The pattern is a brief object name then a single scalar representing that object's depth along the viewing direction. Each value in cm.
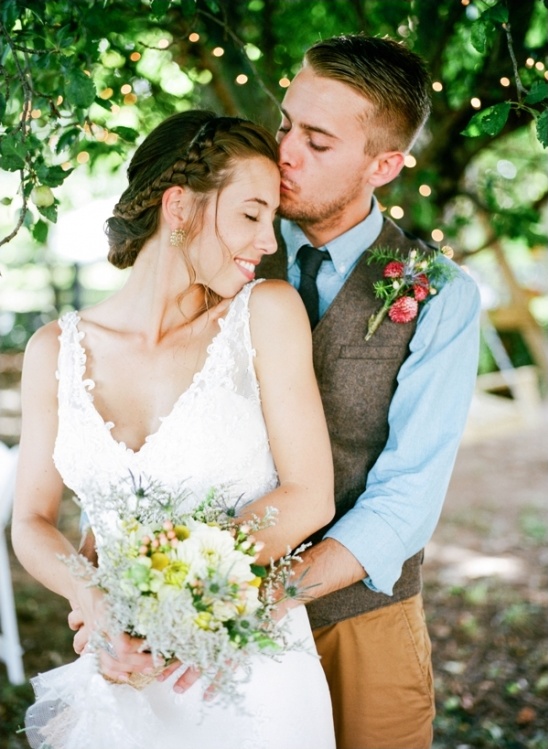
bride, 180
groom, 209
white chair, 382
